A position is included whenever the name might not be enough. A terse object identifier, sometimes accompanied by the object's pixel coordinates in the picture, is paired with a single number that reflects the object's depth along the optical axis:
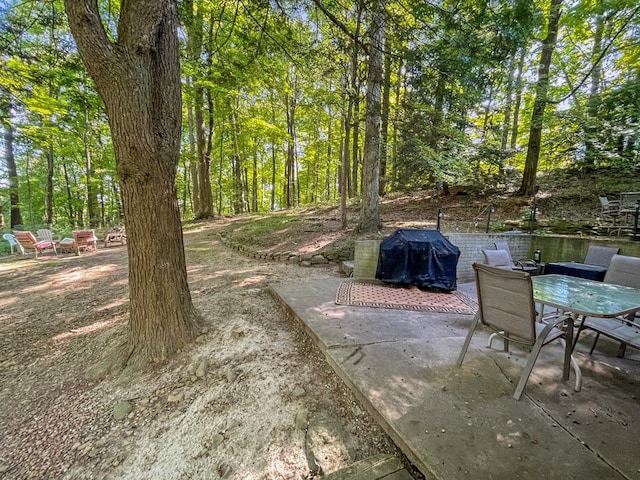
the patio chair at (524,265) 4.63
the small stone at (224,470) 1.56
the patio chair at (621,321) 2.14
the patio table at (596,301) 1.96
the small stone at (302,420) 1.81
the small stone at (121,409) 2.13
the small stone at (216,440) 1.76
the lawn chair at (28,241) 7.03
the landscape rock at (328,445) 1.53
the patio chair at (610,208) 5.91
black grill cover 4.38
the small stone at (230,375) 2.30
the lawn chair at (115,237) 8.69
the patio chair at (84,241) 7.29
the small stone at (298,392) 2.08
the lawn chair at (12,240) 7.50
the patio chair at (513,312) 1.81
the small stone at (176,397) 2.19
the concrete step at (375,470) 1.38
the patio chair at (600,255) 4.20
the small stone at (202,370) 2.42
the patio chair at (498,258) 4.08
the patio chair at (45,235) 7.82
